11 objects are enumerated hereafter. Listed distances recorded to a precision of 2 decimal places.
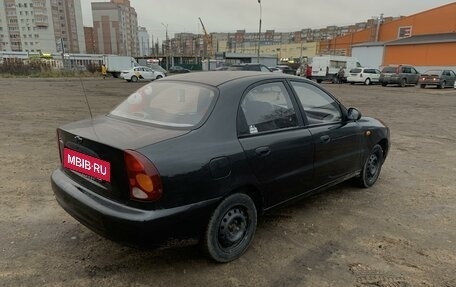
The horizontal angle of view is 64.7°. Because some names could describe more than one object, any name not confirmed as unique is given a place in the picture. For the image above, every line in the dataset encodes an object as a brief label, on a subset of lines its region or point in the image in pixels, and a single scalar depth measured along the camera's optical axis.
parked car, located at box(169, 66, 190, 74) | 53.73
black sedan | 2.59
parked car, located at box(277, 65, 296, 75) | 40.70
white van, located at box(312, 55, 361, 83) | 33.97
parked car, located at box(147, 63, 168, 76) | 38.48
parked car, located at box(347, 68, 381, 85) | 31.86
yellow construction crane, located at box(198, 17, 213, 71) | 75.03
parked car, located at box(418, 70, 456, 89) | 27.62
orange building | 40.01
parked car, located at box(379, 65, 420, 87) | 29.72
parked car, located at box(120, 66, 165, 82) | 33.94
